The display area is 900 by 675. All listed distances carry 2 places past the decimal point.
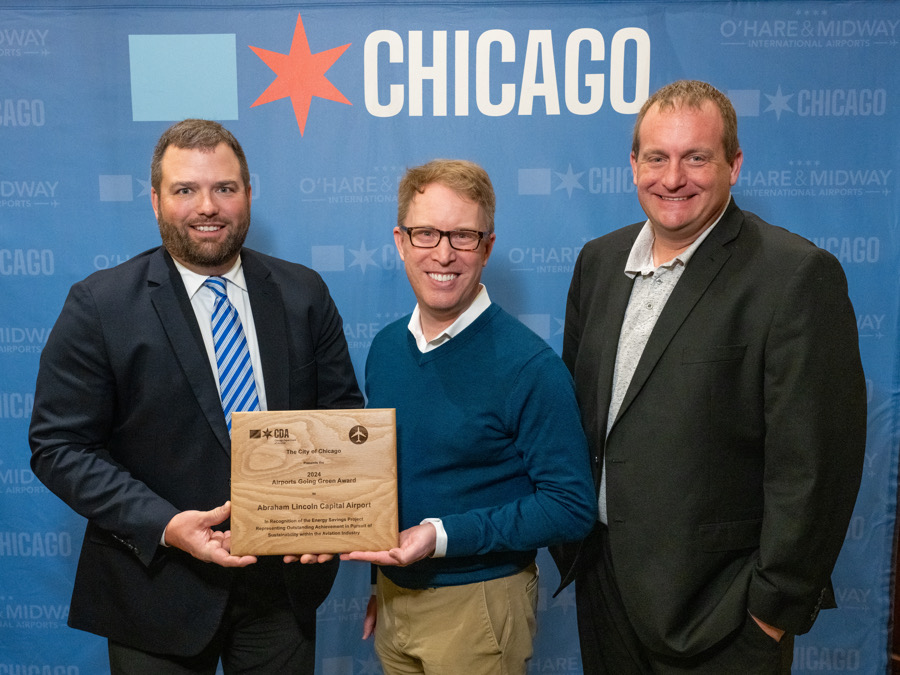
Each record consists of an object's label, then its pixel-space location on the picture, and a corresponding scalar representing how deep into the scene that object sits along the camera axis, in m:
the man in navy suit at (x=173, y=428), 1.62
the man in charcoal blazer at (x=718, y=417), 1.49
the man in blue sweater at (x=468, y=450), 1.50
